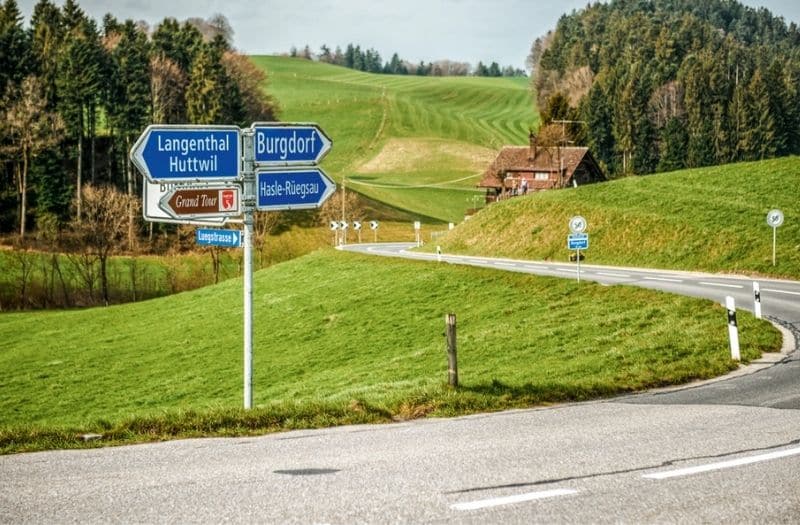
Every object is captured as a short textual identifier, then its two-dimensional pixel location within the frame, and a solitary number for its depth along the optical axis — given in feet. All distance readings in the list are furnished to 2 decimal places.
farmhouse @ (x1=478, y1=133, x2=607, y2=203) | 371.97
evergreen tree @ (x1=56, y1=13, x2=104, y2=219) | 322.96
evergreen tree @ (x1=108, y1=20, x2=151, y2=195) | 337.93
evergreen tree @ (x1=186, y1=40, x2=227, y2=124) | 364.79
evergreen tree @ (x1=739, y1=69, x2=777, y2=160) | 437.99
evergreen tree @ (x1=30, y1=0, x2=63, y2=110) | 334.44
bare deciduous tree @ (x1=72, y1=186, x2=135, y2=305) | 247.70
